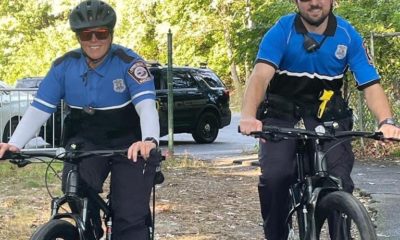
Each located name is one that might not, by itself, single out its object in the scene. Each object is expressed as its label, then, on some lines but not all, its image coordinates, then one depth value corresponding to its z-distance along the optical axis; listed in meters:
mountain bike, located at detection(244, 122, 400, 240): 3.72
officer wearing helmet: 4.16
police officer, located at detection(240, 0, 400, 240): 4.24
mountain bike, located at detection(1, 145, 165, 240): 3.81
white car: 13.58
